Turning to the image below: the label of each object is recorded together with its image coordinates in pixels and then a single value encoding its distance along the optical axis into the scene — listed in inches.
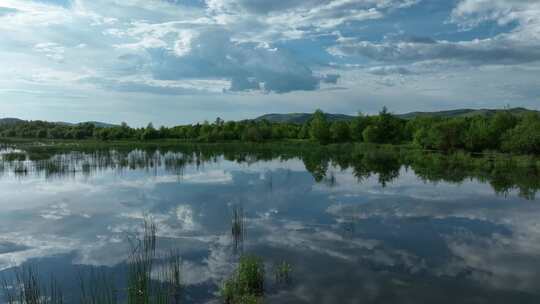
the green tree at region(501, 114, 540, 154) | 1830.8
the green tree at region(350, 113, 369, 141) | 3043.8
